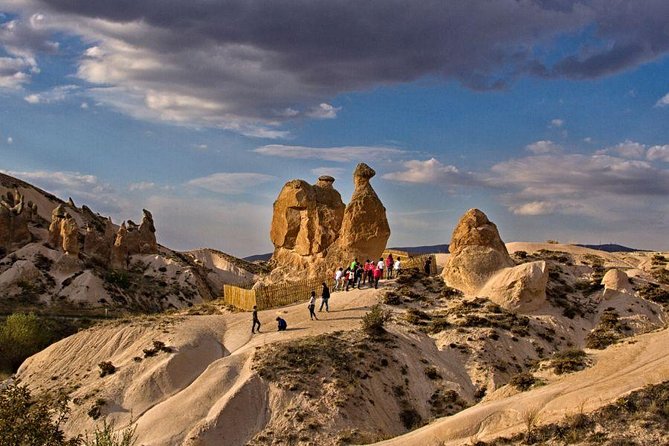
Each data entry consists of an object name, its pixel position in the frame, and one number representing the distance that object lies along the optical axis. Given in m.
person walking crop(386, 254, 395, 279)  39.38
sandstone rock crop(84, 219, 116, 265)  62.59
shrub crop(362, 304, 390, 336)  30.29
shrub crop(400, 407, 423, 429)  25.64
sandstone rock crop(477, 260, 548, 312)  34.76
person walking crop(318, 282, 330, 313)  33.00
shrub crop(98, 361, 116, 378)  28.61
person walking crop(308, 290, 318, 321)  32.34
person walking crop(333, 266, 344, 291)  38.34
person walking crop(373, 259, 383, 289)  37.00
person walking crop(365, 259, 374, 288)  37.59
